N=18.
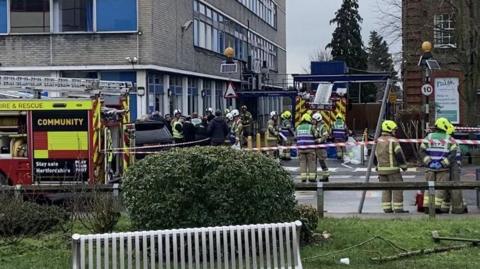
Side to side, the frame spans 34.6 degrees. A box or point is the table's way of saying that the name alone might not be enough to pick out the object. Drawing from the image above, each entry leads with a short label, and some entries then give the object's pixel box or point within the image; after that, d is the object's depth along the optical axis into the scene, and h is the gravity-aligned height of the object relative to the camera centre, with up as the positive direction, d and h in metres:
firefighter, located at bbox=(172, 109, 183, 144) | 23.38 -0.56
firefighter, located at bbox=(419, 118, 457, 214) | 13.51 -0.79
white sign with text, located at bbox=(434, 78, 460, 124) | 27.51 +0.44
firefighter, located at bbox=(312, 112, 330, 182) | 19.83 -0.81
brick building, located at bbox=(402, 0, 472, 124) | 31.10 +3.22
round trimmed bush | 7.94 -0.85
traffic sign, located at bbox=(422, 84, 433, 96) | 25.45 +0.71
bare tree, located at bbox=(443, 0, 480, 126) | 26.88 +2.27
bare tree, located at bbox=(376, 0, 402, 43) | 34.41 +3.77
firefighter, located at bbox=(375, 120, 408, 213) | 13.63 -0.91
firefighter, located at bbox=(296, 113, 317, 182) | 18.84 -1.02
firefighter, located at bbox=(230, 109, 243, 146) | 25.19 -0.59
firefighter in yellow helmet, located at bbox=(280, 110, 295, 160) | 27.58 -0.79
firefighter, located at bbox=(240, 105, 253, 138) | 28.13 -0.38
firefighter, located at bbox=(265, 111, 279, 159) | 25.78 -0.77
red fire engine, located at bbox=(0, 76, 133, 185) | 13.98 -0.52
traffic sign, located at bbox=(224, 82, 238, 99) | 29.07 +0.70
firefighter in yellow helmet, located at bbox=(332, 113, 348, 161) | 26.93 -0.76
